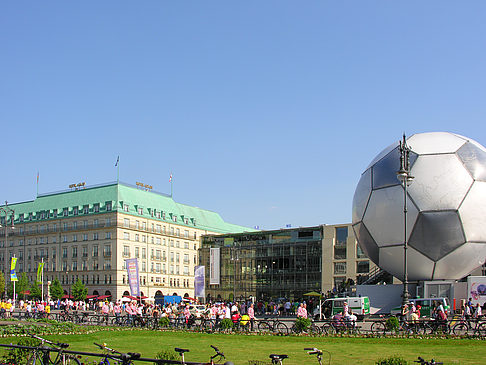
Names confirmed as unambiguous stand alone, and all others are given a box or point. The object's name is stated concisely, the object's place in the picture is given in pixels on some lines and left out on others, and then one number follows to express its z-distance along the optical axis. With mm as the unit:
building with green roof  97875
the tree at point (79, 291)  89875
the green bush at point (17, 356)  13117
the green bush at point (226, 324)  26938
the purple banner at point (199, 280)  50406
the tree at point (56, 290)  90750
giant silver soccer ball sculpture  30469
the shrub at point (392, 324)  23734
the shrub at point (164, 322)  30531
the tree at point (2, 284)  86762
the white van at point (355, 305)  33938
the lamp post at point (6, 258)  109612
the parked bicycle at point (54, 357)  11665
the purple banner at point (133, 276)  48500
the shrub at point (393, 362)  9812
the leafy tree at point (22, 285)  94000
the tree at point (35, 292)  90625
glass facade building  88562
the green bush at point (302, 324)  24906
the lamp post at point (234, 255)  98312
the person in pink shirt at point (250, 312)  31658
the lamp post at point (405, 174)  24141
